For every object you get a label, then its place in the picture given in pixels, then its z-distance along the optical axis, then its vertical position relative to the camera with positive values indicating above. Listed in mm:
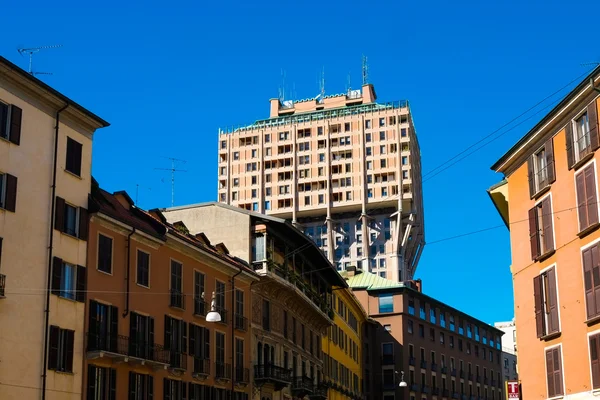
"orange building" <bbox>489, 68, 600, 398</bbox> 35562 +8196
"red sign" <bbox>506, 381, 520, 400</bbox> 39938 +2650
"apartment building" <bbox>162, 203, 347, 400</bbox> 62128 +11160
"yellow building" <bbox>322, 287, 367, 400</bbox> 83688 +10064
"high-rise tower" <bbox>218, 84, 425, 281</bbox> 174375 +50953
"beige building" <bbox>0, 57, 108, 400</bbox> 38469 +8978
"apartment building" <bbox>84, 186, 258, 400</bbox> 43844 +7453
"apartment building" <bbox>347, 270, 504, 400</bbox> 115250 +13671
